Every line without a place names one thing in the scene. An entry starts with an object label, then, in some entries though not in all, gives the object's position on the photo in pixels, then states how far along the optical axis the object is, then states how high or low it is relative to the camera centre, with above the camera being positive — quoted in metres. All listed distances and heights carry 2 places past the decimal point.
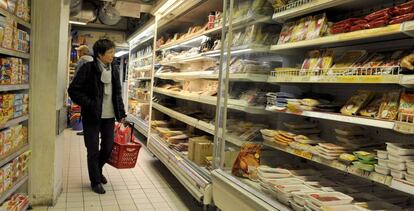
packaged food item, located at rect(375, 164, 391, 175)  1.65 -0.38
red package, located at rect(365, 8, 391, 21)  1.71 +0.39
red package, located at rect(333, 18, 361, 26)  1.93 +0.39
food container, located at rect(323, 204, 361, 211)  1.78 -0.62
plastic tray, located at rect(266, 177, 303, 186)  2.23 -0.63
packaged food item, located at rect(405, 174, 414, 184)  1.53 -0.38
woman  3.86 -0.31
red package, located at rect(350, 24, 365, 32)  1.84 +0.34
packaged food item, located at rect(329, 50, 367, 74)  1.98 +0.17
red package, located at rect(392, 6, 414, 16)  1.59 +0.39
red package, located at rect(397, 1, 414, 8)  1.59 +0.42
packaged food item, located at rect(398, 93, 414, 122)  1.56 -0.07
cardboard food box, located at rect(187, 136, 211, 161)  3.87 -0.74
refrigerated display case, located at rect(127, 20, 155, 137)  6.67 +0.01
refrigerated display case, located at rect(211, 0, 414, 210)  1.73 -0.13
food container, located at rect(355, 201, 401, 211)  1.81 -0.61
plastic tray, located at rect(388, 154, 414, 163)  1.57 -0.30
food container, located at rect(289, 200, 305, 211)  1.98 -0.70
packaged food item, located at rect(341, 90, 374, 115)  1.95 -0.07
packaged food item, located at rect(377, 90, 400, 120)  1.72 -0.07
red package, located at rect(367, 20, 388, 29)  1.72 +0.34
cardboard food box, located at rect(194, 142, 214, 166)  3.75 -0.78
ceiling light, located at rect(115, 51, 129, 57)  11.29 +0.77
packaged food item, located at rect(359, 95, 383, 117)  1.85 -0.09
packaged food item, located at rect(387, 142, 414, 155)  1.58 -0.26
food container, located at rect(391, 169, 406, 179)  1.58 -0.38
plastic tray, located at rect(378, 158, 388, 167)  1.66 -0.34
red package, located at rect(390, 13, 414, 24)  1.56 +0.35
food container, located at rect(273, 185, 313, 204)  2.10 -0.65
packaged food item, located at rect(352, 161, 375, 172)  1.73 -0.38
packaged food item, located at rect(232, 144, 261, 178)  2.80 -0.63
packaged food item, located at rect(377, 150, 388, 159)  1.67 -0.31
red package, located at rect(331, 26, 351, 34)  1.95 +0.35
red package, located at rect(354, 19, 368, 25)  1.83 +0.37
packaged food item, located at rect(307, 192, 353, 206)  1.84 -0.60
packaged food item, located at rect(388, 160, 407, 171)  1.58 -0.34
